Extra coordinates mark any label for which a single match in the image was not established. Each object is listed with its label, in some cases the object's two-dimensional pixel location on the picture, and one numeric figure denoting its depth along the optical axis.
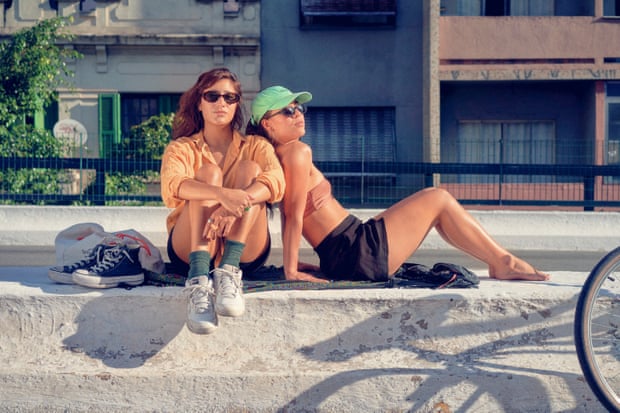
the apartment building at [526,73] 19.27
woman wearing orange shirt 3.50
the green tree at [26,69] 17.19
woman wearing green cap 4.03
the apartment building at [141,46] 20.12
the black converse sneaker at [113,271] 3.63
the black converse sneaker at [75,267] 3.78
